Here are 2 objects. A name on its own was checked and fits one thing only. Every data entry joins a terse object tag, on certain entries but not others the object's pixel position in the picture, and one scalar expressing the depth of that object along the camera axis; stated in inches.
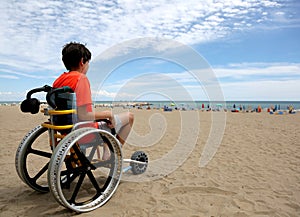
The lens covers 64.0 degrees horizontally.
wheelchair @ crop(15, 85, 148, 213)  99.7
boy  113.1
